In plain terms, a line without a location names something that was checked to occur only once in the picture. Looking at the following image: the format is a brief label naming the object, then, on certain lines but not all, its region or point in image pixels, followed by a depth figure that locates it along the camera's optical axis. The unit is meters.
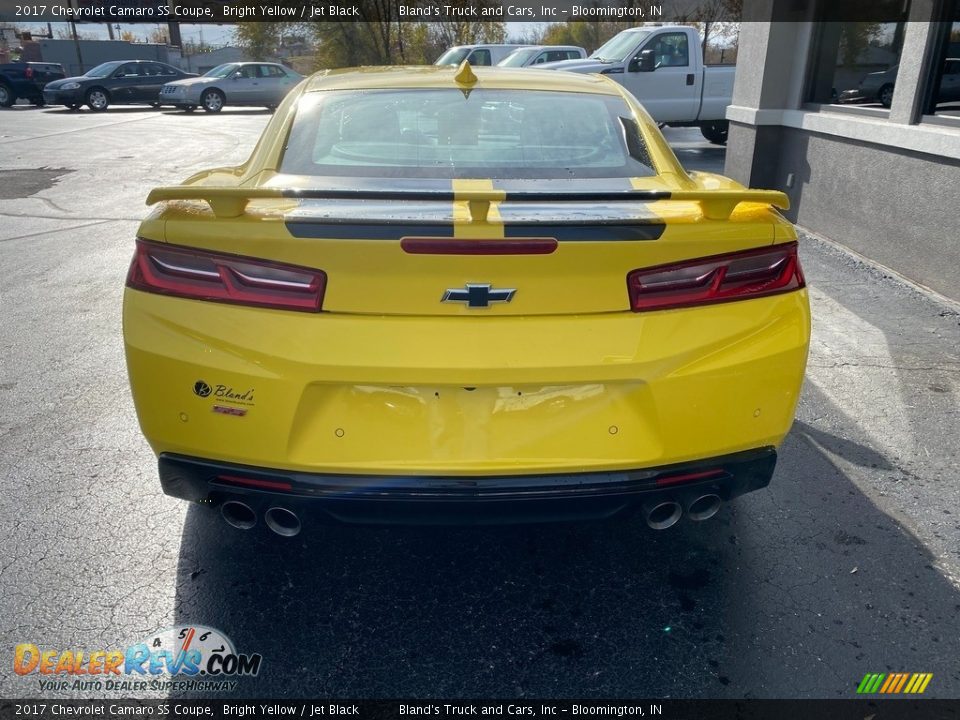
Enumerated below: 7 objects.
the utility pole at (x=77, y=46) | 43.91
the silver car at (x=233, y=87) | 25.00
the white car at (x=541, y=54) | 16.95
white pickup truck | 13.38
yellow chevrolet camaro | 2.07
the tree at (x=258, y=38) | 42.84
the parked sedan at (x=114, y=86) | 24.86
